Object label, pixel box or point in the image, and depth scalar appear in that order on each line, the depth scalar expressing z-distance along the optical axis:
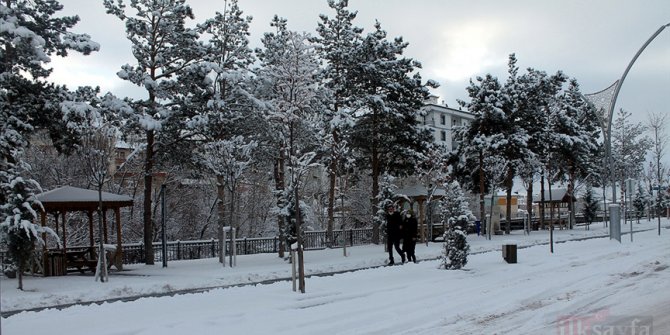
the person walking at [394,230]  19.70
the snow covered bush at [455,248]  17.09
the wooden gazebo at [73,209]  19.50
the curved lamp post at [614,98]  23.00
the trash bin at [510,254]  18.59
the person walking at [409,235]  19.65
